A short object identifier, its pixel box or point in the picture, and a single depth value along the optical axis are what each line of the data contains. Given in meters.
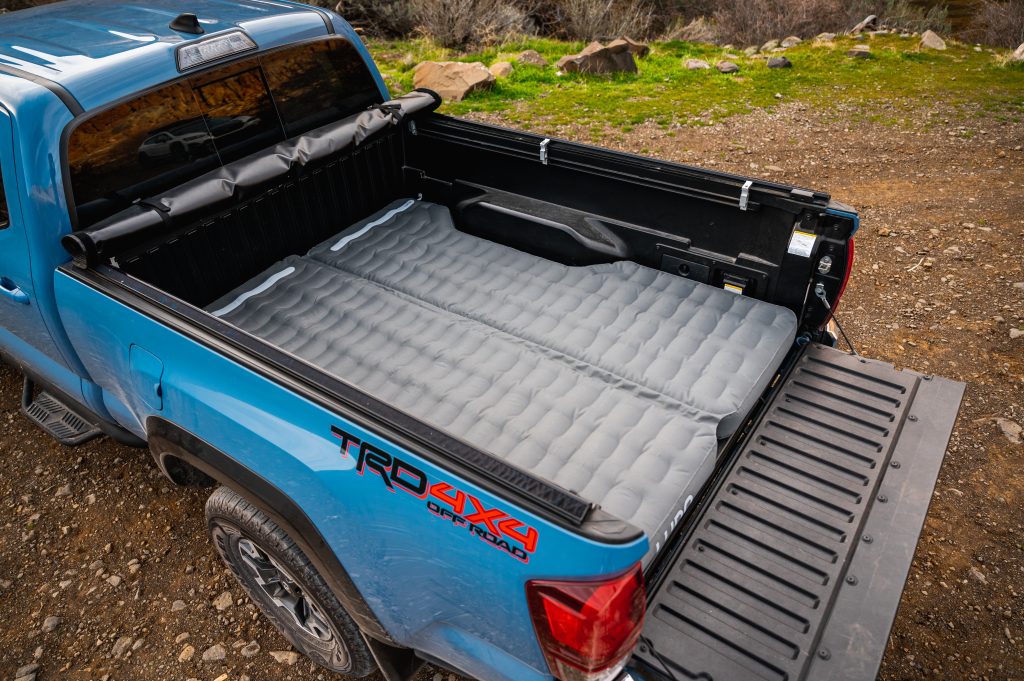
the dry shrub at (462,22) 11.32
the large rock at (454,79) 8.45
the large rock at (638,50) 10.31
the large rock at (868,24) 12.30
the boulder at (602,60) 9.27
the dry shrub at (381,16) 12.16
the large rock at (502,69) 9.12
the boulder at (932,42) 10.09
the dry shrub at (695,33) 13.08
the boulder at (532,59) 9.67
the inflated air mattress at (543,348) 2.59
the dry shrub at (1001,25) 11.50
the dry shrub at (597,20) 12.57
